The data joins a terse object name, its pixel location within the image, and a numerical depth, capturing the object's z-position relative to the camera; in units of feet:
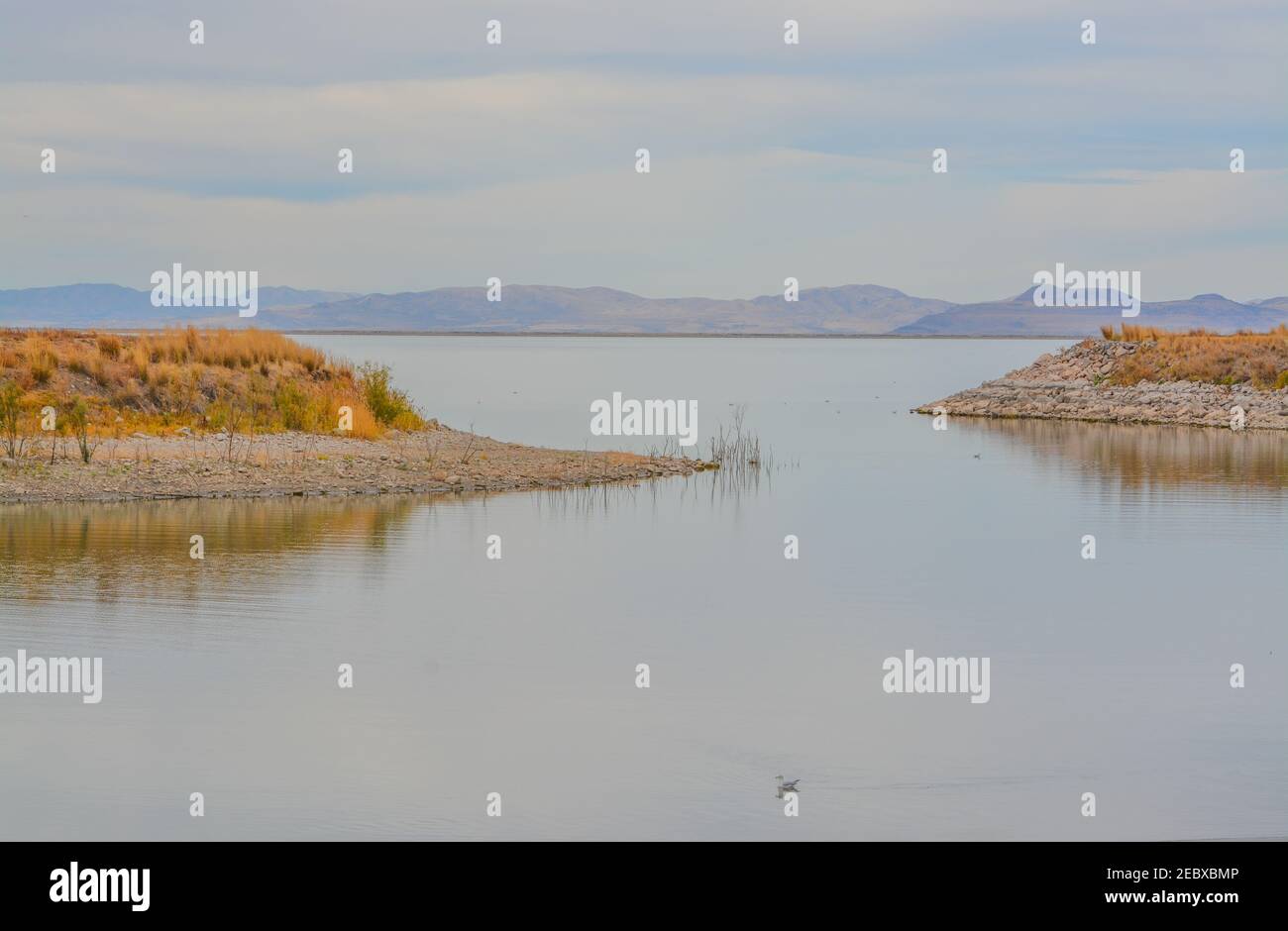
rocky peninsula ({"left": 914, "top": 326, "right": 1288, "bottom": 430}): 149.07
